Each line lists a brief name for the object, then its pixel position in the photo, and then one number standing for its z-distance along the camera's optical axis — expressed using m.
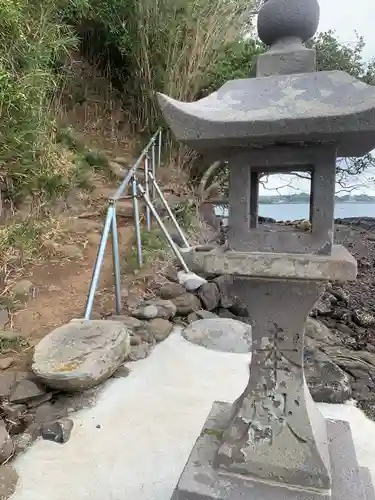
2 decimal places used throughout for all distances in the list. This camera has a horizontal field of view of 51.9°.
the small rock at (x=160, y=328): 2.76
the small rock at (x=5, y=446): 1.58
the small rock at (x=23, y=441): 1.69
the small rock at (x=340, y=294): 4.61
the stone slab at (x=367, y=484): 1.21
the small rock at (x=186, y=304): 3.14
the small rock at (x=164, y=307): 2.99
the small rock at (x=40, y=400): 1.96
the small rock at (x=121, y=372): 2.26
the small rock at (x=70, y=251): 3.66
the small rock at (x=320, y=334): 3.14
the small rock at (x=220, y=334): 2.66
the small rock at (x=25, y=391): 1.94
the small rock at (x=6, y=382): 1.95
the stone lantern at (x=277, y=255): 1.04
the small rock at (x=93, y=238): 3.97
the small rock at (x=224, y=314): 3.39
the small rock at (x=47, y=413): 1.89
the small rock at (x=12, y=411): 1.88
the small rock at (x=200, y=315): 3.09
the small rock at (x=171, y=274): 3.56
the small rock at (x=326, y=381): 2.13
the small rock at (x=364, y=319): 3.92
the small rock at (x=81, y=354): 1.94
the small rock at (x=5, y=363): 2.17
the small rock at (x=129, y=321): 2.74
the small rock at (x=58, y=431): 1.75
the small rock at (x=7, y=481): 1.44
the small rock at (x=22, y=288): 2.95
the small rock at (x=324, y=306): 4.13
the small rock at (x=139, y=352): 2.47
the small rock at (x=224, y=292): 3.47
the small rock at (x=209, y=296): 3.32
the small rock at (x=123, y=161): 5.09
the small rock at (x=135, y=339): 2.58
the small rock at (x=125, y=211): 4.49
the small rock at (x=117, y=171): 4.90
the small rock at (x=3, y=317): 2.60
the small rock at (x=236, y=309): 3.50
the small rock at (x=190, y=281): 3.38
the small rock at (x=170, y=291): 3.26
